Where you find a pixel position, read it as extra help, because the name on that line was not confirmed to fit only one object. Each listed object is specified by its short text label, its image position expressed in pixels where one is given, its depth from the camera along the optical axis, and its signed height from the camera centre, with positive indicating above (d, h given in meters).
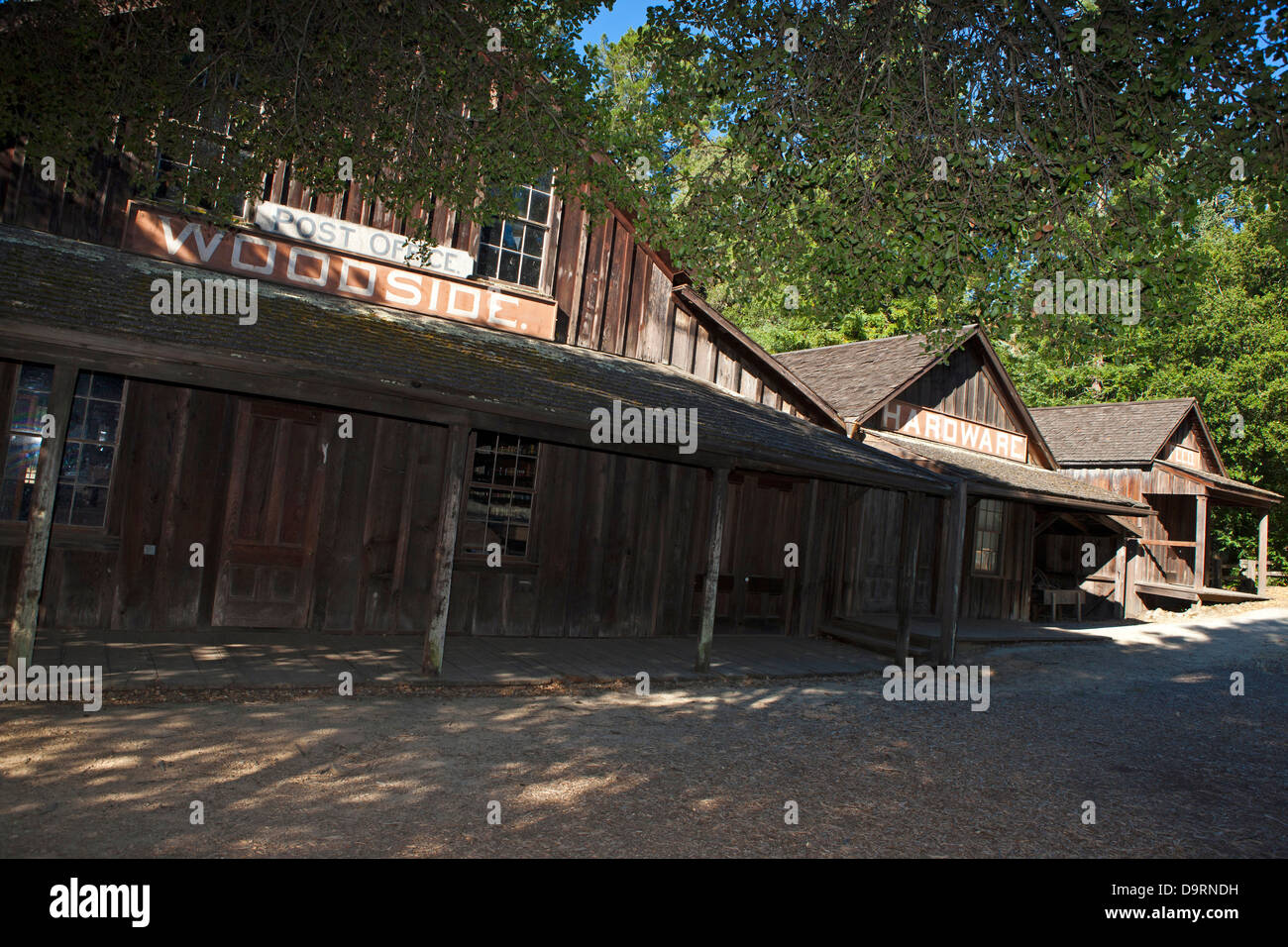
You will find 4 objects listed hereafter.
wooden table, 19.00 -0.39
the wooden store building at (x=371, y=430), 7.49 +0.97
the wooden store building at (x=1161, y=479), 21.61 +2.91
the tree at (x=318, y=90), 7.17 +3.69
